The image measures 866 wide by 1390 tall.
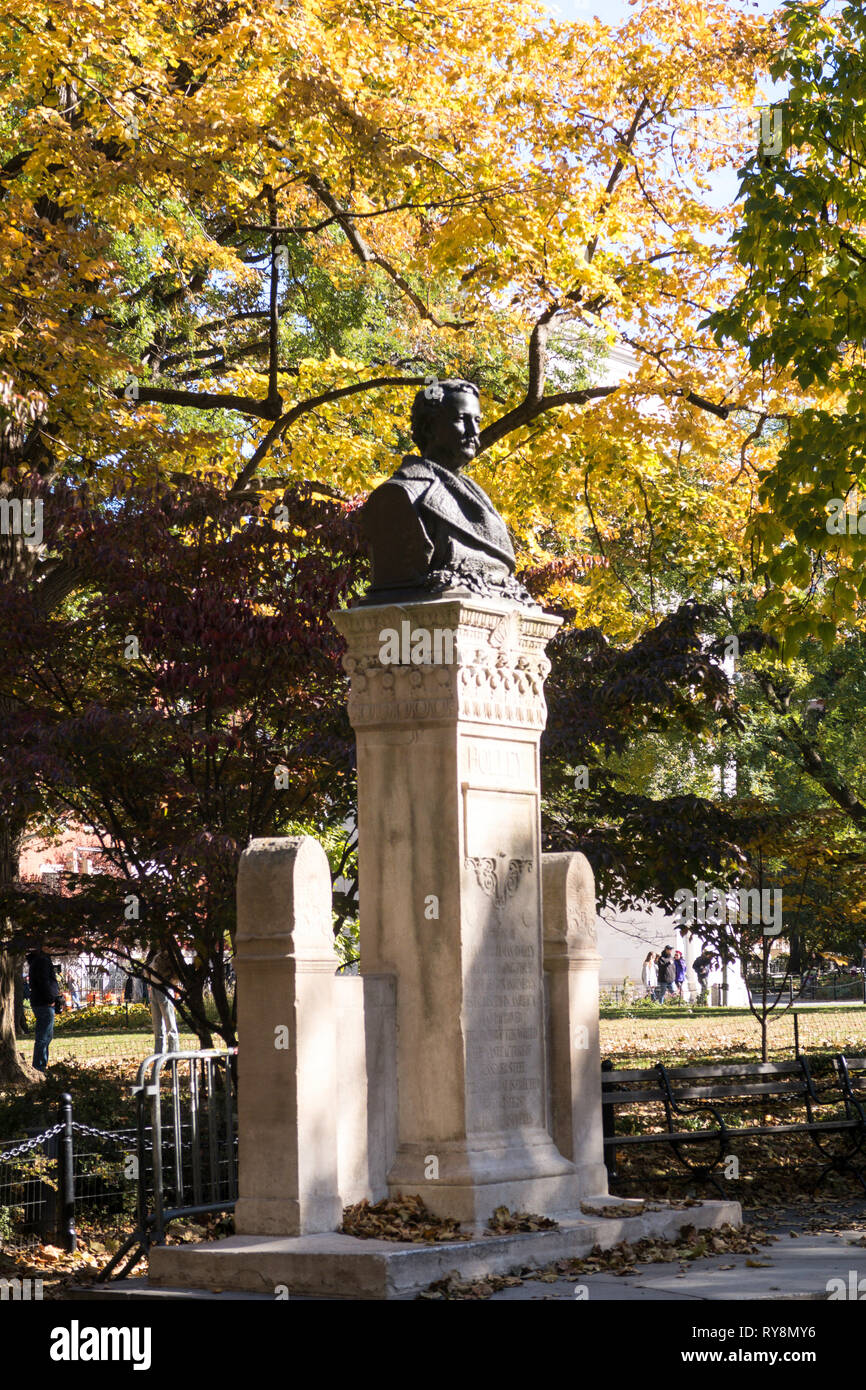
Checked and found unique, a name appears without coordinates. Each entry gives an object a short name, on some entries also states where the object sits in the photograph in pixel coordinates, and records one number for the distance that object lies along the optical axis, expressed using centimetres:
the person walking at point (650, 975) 5025
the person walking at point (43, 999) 2191
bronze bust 916
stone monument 786
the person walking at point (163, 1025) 1955
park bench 1234
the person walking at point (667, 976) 4391
